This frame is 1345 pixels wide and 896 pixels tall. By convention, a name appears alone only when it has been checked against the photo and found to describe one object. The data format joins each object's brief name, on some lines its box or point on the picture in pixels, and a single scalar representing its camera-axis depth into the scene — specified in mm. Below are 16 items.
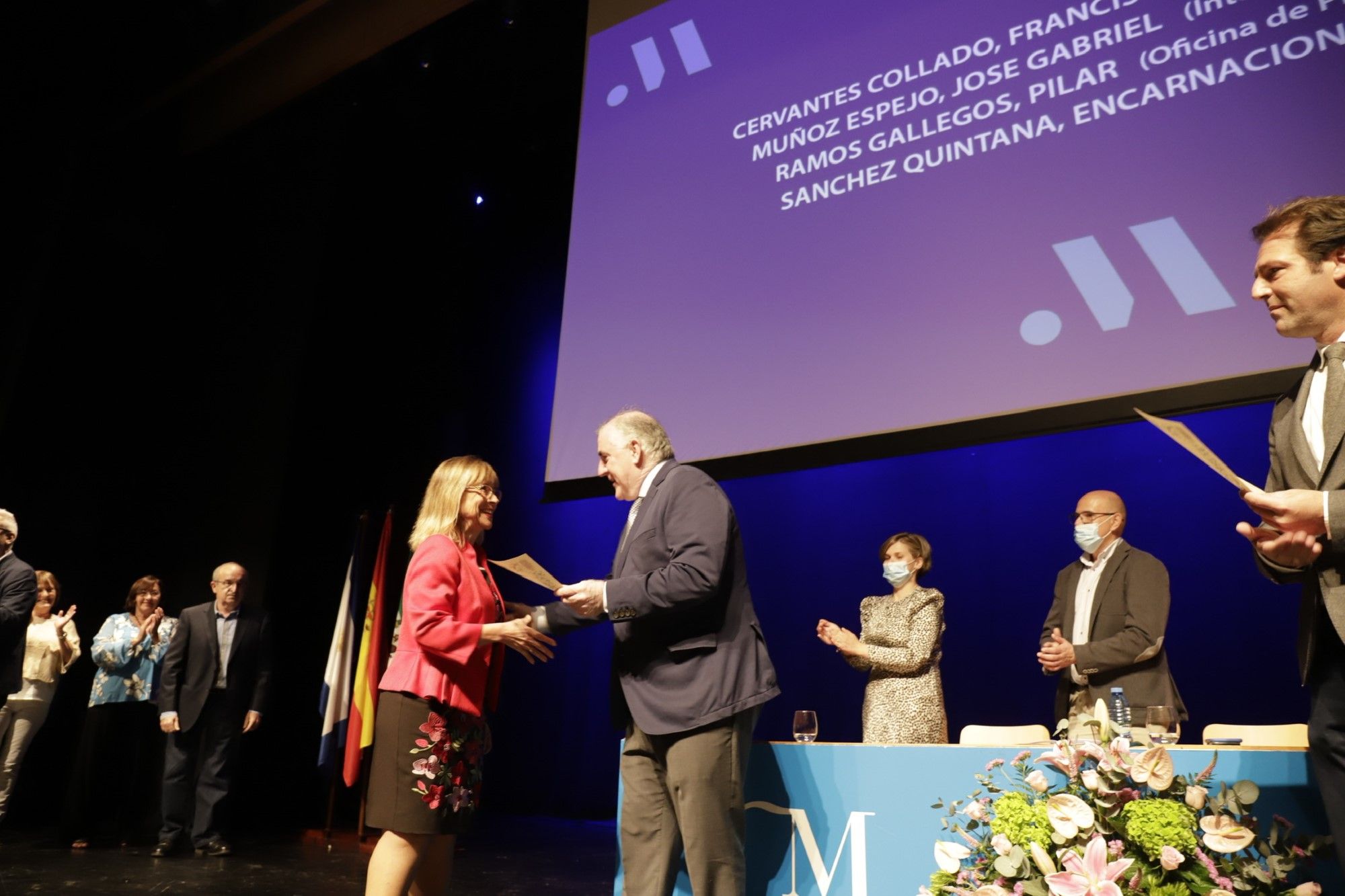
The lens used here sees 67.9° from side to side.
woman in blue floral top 5430
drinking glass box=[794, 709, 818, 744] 2355
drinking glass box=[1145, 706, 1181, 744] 1880
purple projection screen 3150
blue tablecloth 2062
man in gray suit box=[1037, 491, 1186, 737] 3027
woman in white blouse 5523
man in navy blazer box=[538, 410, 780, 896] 2096
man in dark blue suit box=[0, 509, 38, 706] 3949
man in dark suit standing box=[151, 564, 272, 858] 4801
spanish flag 5414
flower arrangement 1587
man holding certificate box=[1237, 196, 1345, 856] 1328
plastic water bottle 1981
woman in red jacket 2318
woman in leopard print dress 3090
